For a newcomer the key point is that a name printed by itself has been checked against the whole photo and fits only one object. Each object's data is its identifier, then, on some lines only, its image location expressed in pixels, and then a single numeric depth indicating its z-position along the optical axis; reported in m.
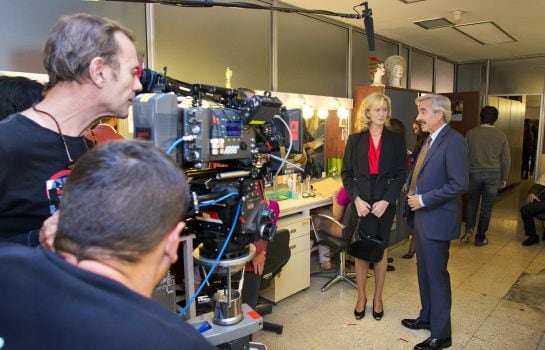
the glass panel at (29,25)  2.19
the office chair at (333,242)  3.36
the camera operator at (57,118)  1.06
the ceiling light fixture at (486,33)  4.69
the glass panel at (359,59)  4.82
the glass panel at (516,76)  6.96
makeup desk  3.20
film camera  1.18
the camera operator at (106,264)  0.60
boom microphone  2.30
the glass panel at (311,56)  3.94
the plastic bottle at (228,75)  2.81
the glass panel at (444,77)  6.66
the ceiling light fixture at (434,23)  4.47
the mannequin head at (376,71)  4.50
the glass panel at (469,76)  7.12
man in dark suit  2.43
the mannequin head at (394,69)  4.68
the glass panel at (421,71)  5.93
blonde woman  2.87
